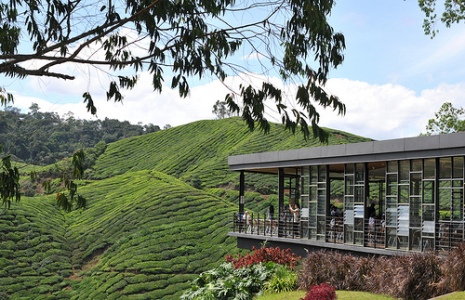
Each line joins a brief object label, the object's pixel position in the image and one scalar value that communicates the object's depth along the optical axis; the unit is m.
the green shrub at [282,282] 18.23
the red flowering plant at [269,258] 20.73
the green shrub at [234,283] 19.16
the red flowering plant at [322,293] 13.88
